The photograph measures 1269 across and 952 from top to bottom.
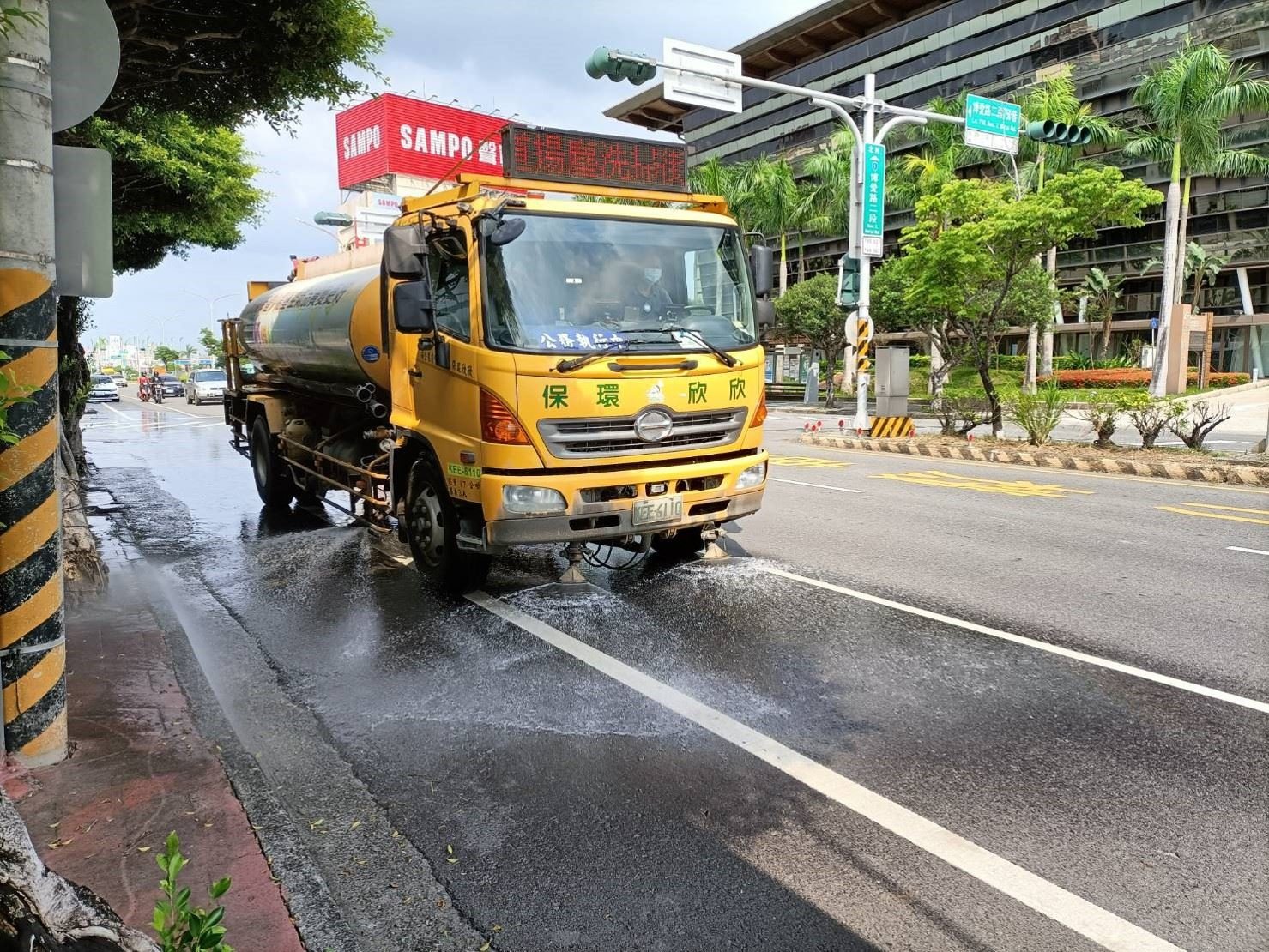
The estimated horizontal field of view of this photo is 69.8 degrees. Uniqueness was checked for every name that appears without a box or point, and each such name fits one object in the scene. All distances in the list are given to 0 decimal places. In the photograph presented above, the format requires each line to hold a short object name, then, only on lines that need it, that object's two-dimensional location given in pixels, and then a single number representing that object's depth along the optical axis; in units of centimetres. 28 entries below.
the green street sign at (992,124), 1764
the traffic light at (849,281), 1869
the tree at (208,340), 9145
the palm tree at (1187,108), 3073
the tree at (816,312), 3947
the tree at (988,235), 1852
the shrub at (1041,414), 1625
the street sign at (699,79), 1495
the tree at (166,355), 12297
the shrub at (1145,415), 1507
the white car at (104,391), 4788
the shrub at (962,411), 1928
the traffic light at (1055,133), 1578
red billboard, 5866
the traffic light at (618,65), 1384
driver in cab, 605
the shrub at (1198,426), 1496
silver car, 4472
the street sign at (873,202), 1936
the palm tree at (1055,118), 3341
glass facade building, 4331
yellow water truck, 558
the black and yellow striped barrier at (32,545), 356
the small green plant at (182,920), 176
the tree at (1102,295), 4506
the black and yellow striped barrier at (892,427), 1991
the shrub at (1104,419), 1568
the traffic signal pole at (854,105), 1398
